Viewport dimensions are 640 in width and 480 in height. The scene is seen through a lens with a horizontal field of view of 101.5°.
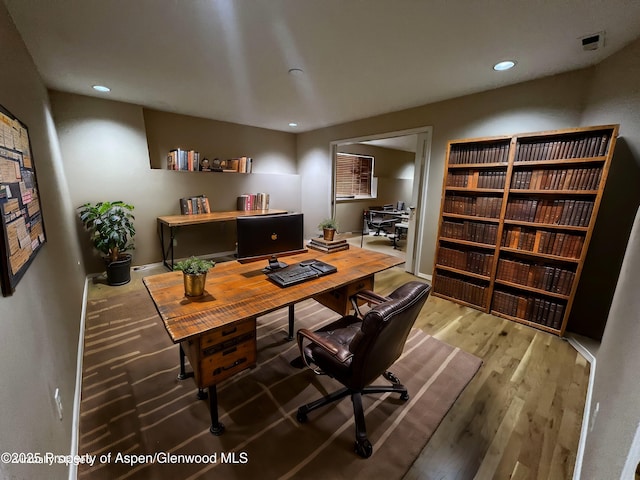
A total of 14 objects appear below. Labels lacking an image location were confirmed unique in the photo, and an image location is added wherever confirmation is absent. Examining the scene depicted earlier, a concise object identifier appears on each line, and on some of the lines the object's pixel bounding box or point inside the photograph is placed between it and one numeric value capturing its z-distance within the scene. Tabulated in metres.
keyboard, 1.74
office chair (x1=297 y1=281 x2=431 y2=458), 1.18
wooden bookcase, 2.26
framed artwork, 0.94
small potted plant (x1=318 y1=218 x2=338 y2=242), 2.50
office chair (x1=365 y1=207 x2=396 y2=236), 6.60
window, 6.63
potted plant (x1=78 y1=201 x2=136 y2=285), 3.22
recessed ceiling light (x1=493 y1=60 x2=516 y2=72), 2.24
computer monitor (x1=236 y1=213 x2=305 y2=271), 1.81
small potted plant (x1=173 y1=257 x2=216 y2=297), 1.49
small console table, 3.64
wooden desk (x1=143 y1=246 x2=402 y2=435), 1.30
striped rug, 1.33
